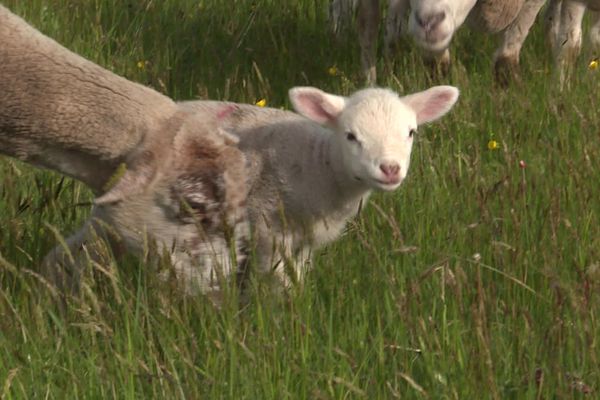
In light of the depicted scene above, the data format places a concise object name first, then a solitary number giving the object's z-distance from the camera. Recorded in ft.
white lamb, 30.30
